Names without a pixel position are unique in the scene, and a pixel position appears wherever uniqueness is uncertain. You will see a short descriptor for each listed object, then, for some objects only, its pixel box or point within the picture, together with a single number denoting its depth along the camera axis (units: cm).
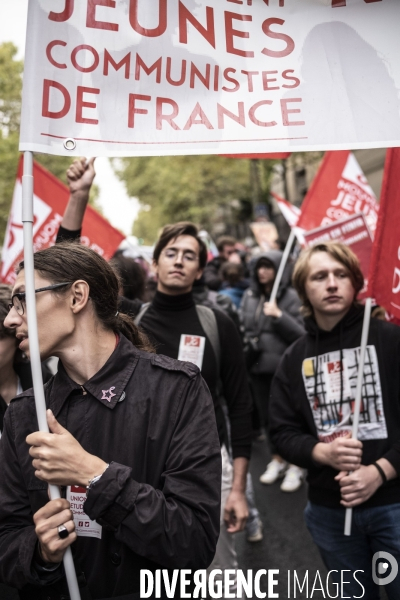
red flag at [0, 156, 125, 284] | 522
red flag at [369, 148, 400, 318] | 275
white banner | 188
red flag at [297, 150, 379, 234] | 583
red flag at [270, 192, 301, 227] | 648
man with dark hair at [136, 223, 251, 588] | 312
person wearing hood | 582
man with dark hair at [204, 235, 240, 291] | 798
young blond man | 254
